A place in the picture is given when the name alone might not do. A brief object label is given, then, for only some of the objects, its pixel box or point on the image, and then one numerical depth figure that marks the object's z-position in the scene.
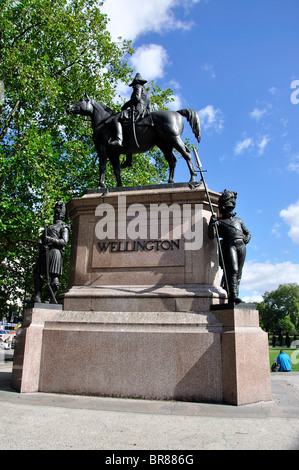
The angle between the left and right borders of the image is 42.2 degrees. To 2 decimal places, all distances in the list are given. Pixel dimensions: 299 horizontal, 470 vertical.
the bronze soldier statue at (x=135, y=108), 8.75
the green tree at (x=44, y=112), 17.05
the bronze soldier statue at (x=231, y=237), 7.05
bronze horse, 8.64
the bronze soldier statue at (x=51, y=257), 7.95
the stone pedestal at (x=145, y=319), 6.36
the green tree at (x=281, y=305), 108.68
